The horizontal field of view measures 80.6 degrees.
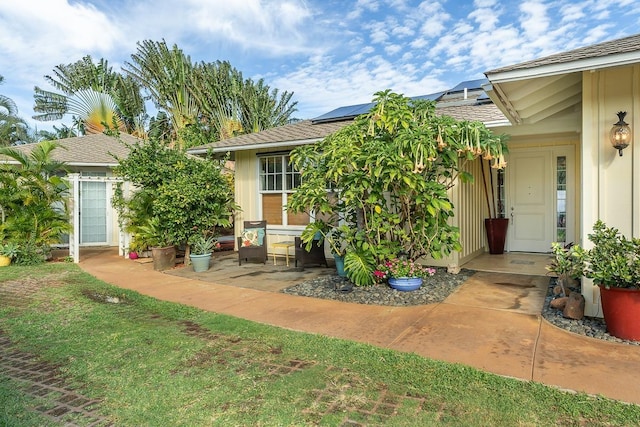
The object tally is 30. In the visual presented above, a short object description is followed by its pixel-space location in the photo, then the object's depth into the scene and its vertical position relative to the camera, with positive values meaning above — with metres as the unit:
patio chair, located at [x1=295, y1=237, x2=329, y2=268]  7.45 -0.94
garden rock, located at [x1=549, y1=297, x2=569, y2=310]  4.21 -1.12
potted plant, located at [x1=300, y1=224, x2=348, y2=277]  5.85 -0.47
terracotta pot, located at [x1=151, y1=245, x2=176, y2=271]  7.75 -1.00
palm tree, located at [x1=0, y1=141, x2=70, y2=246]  8.46 +0.28
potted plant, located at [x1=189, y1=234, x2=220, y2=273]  7.44 -0.87
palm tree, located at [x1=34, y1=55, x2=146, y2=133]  21.23 +6.73
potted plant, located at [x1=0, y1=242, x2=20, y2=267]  8.20 -0.92
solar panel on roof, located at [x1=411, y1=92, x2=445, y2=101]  8.95 +2.68
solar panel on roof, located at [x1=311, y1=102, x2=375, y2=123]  9.10 +2.38
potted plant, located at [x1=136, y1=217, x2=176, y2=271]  7.76 -0.78
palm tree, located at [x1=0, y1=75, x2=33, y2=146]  17.74 +4.58
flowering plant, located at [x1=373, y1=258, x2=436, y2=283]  5.42 -0.92
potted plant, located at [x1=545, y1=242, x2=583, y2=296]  3.81 -0.60
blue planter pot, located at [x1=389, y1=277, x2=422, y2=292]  5.38 -1.10
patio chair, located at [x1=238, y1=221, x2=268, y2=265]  8.03 -0.74
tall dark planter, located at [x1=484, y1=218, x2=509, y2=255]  8.09 -0.59
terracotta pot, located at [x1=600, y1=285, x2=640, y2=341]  3.34 -0.97
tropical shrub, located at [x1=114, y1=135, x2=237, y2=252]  7.45 +0.38
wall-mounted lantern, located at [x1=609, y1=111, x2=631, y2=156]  3.74 +0.69
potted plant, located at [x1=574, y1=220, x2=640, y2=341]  3.33 -0.66
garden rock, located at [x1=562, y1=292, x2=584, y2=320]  3.98 -1.11
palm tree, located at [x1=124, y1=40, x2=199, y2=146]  21.70 +7.69
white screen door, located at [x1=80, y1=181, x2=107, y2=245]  11.22 -0.03
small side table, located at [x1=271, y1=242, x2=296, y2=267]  7.90 -0.80
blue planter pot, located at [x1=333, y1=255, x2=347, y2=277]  6.31 -0.98
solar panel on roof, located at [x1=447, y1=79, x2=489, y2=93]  9.10 +2.98
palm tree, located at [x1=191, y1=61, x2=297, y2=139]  22.81 +6.70
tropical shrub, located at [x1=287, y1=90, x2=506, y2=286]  4.84 +0.43
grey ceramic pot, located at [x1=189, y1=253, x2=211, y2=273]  7.42 -1.05
